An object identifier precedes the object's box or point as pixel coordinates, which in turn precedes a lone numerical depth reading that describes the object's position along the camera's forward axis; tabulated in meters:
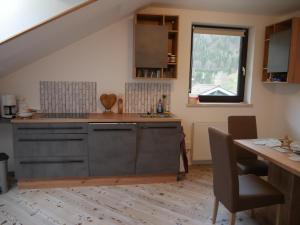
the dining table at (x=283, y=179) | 2.01
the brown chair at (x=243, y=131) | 2.85
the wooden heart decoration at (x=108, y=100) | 3.38
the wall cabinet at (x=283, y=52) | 3.06
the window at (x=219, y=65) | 3.79
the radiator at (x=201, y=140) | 3.72
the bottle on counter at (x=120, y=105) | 3.45
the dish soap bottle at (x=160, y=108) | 3.52
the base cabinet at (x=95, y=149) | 2.89
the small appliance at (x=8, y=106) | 3.06
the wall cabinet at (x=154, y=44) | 3.20
